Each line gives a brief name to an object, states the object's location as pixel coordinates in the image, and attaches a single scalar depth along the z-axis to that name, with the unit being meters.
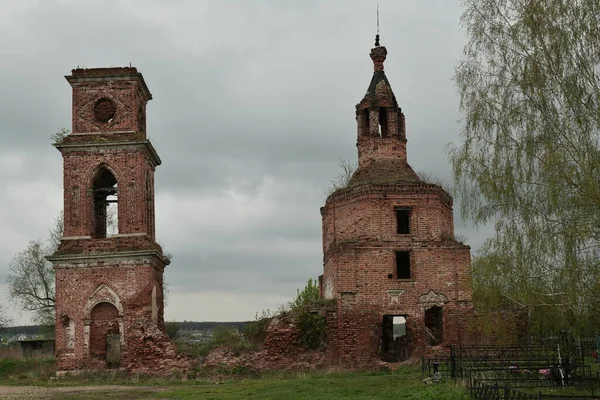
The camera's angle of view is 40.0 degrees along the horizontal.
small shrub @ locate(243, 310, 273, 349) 27.25
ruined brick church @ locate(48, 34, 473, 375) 26.16
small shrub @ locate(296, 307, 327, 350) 26.63
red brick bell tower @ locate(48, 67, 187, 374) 25.97
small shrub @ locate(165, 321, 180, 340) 35.78
